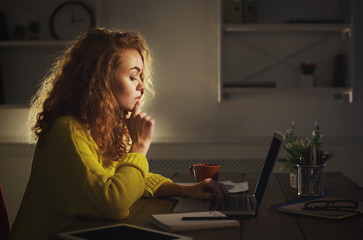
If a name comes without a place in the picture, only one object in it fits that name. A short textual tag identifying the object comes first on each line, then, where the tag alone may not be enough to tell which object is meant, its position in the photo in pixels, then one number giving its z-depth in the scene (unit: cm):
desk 131
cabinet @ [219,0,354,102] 367
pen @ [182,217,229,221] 140
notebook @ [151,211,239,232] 134
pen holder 182
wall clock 375
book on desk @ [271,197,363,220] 148
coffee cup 197
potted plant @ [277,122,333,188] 185
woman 151
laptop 157
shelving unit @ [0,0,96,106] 385
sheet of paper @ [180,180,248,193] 200
